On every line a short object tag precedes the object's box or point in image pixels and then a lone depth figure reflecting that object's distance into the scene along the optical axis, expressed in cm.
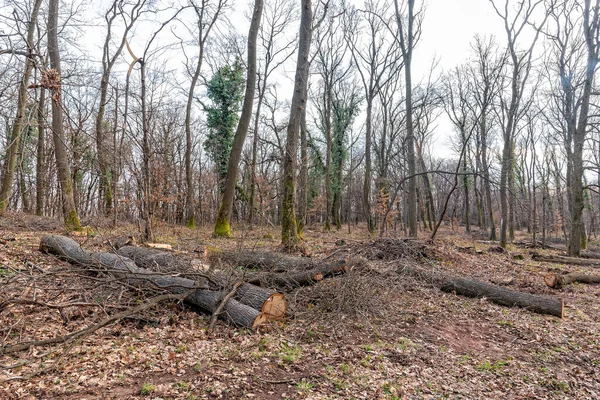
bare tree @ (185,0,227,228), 1655
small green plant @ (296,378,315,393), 321
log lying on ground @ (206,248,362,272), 647
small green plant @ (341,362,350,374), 361
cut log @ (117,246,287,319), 470
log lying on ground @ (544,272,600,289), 775
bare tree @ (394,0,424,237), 1319
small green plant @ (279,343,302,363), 376
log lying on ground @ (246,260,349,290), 559
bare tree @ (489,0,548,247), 1476
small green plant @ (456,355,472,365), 407
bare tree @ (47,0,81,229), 895
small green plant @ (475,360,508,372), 393
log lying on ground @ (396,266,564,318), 592
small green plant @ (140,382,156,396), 291
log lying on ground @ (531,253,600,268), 1137
